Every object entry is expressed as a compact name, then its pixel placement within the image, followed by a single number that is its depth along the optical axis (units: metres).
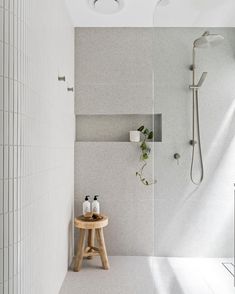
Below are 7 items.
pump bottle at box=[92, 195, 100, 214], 2.80
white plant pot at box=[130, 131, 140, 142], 2.89
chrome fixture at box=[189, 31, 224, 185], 1.55
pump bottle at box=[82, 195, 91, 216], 2.78
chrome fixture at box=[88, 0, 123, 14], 2.40
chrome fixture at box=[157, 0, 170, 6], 1.70
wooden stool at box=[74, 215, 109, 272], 2.57
